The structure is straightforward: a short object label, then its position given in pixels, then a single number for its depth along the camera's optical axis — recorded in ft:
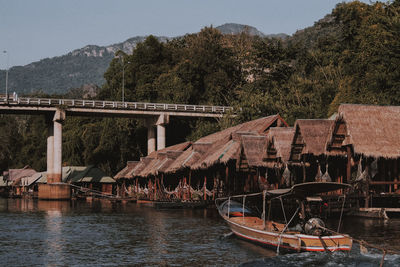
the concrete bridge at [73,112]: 202.28
